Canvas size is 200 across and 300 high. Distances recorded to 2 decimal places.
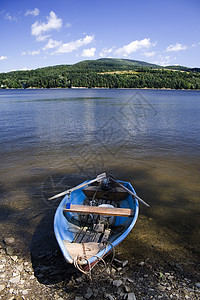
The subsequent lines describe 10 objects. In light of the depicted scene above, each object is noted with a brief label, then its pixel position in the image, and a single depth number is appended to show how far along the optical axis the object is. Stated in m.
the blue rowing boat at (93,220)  5.85
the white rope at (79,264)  5.30
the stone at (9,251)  6.69
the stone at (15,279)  5.57
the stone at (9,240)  7.26
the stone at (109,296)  5.10
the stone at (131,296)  5.08
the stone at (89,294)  5.18
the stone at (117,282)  5.51
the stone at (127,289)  5.29
